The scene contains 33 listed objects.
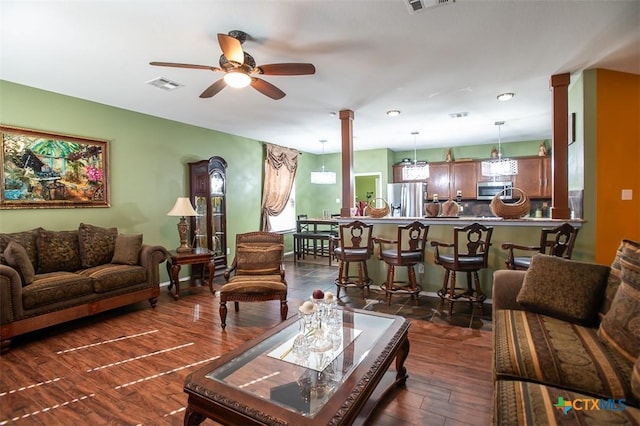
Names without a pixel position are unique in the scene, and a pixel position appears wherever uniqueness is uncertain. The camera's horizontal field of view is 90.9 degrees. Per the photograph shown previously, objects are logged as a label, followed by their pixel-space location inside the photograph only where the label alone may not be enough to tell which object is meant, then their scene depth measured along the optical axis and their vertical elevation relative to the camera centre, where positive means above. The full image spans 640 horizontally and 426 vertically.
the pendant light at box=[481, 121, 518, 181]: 5.56 +0.67
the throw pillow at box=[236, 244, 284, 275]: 3.61 -0.60
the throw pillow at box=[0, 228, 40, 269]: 3.18 -0.31
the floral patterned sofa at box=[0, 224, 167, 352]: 2.74 -0.66
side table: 4.13 -0.72
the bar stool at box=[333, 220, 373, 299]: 3.99 -0.59
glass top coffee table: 1.29 -0.83
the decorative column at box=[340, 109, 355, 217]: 4.51 +0.66
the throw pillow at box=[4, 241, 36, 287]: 2.83 -0.45
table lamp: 4.42 -0.08
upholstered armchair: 3.11 -0.73
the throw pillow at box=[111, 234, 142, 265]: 3.70 -0.48
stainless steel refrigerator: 7.35 +0.17
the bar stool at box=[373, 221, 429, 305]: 3.65 -0.60
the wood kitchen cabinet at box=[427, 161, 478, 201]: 7.07 +0.59
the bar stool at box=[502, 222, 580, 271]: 2.93 -0.41
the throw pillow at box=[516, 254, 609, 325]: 1.92 -0.55
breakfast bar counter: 3.46 -0.37
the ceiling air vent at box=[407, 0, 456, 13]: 2.07 +1.34
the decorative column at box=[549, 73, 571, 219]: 3.32 +0.60
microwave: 6.71 +0.33
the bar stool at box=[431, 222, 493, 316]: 3.31 -0.62
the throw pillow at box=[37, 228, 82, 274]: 3.31 -0.45
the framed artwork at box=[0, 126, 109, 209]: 3.37 +0.47
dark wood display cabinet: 5.03 +0.07
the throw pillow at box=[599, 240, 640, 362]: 1.49 -0.56
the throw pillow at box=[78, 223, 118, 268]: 3.57 -0.40
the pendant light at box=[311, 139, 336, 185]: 6.91 +0.65
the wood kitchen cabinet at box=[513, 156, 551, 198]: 6.42 +0.57
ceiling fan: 2.30 +1.11
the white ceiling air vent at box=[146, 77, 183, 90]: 3.34 +1.36
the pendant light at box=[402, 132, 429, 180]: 6.27 +0.69
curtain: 6.69 +0.65
